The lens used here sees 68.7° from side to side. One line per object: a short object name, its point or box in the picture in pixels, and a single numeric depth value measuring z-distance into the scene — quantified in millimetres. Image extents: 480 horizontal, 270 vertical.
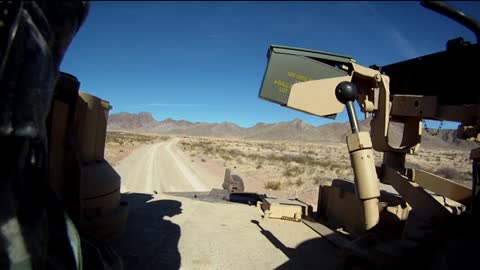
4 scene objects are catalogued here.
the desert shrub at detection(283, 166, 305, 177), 22555
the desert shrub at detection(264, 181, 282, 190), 17188
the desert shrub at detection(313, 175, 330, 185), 19294
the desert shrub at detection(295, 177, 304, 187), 18452
